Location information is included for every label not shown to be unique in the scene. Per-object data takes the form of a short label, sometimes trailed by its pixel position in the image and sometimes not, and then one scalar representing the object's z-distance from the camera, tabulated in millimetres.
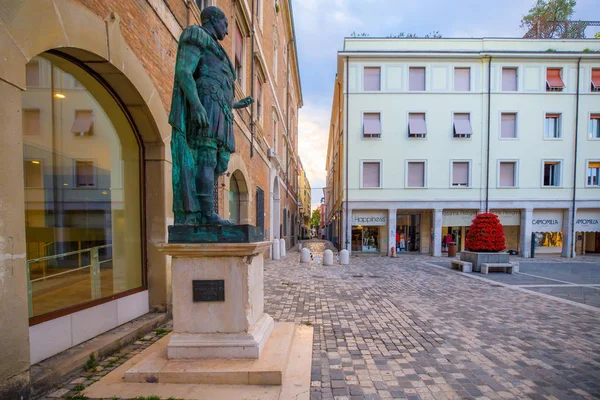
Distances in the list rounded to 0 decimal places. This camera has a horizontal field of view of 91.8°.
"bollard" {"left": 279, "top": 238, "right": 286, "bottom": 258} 16406
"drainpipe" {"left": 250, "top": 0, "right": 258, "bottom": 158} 11227
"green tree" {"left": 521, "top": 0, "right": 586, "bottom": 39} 21625
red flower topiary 11781
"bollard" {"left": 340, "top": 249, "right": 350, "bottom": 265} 14230
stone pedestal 3127
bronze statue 3170
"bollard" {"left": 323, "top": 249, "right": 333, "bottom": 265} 13406
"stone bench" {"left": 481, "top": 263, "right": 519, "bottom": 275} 11406
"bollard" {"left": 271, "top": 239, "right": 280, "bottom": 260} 15008
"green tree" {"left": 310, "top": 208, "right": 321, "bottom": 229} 114612
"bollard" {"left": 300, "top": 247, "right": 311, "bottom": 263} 14125
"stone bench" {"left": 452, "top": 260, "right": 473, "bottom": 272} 11859
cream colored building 19000
